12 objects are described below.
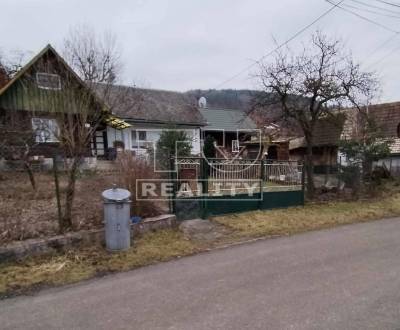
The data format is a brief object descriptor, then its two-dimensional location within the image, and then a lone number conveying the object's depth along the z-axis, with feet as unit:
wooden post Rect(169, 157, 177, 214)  26.18
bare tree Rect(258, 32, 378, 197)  38.55
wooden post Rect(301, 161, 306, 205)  34.22
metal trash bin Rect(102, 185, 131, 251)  19.95
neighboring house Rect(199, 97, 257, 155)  96.65
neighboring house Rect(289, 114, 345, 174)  74.63
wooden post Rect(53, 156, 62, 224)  20.81
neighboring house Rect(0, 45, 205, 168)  24.80
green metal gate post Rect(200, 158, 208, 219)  27.99
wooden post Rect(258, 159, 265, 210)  31.40
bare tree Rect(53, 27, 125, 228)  21.70
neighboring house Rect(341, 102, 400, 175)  62.45
